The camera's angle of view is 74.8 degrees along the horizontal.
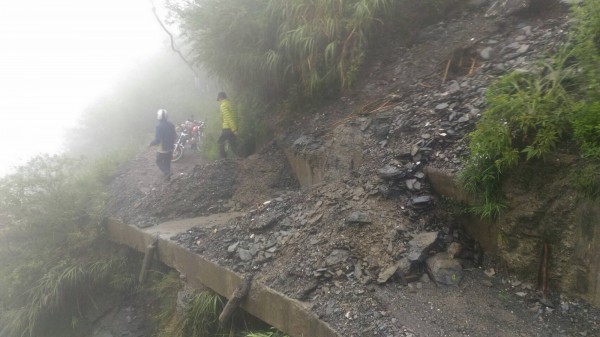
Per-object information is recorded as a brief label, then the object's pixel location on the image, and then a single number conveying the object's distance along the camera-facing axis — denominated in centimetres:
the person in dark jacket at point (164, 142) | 865
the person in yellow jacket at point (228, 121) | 810
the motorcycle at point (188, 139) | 1079
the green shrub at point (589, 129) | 289
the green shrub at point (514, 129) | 323
